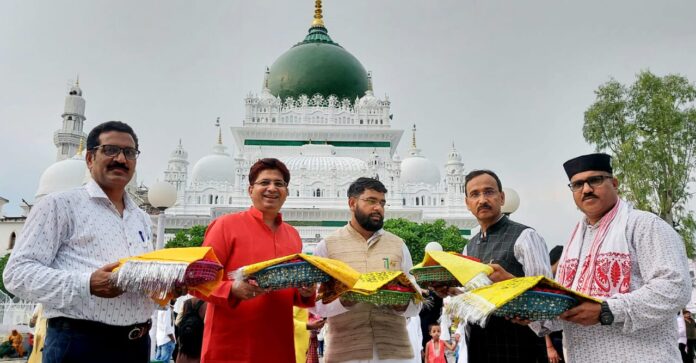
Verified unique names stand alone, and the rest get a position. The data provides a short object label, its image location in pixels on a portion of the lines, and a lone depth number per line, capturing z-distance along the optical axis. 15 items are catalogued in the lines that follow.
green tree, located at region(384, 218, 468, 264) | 24.09
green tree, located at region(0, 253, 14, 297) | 28.48
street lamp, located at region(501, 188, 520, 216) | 10.31
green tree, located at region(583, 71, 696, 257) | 16.38
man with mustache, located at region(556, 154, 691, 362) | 2.64
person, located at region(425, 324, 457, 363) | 7.25
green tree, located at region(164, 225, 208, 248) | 24.78
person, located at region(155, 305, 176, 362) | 9.03
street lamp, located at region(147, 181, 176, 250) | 10.21
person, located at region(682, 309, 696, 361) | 9.01
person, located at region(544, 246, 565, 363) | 5.41
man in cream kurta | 3.77
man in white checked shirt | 2.63
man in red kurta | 3.37
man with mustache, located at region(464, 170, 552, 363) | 3.51
